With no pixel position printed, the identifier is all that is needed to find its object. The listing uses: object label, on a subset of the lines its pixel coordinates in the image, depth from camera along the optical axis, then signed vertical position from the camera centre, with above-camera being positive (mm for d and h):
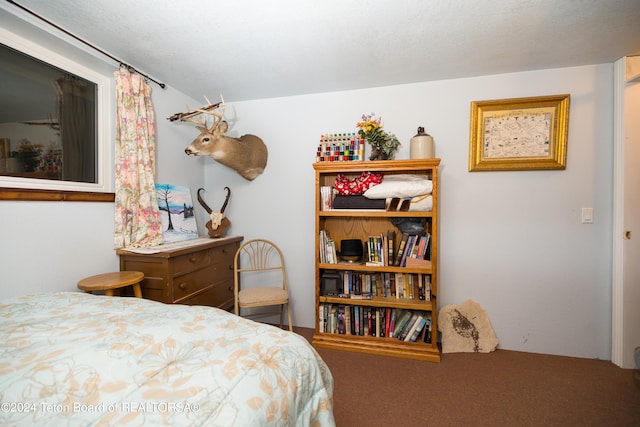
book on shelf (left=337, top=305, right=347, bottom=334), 2336 -1009
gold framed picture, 2113 +610
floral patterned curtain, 1955 +321
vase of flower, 2232 +574
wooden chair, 2637 -591
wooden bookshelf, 2094 -501
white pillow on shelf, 2082 +155
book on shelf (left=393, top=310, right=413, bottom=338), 2229 -967
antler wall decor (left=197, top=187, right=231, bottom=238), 2623 -155
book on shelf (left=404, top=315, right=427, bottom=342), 2160 -990
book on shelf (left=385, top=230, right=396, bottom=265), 2225 -349
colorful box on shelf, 2367 +543
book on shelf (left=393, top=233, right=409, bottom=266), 2254 -378
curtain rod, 1401 +1062
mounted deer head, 2256 +551
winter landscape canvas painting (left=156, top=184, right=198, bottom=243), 2287 -40
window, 1493 +549
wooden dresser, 1861 -483
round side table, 1552 -441
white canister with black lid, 2174 +511
